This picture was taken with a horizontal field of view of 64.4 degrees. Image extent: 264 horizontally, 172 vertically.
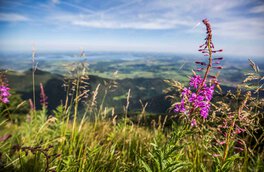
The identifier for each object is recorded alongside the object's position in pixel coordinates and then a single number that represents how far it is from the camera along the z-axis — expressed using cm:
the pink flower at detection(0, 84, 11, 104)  340
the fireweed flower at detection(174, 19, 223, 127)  223
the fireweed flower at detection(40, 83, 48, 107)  573
